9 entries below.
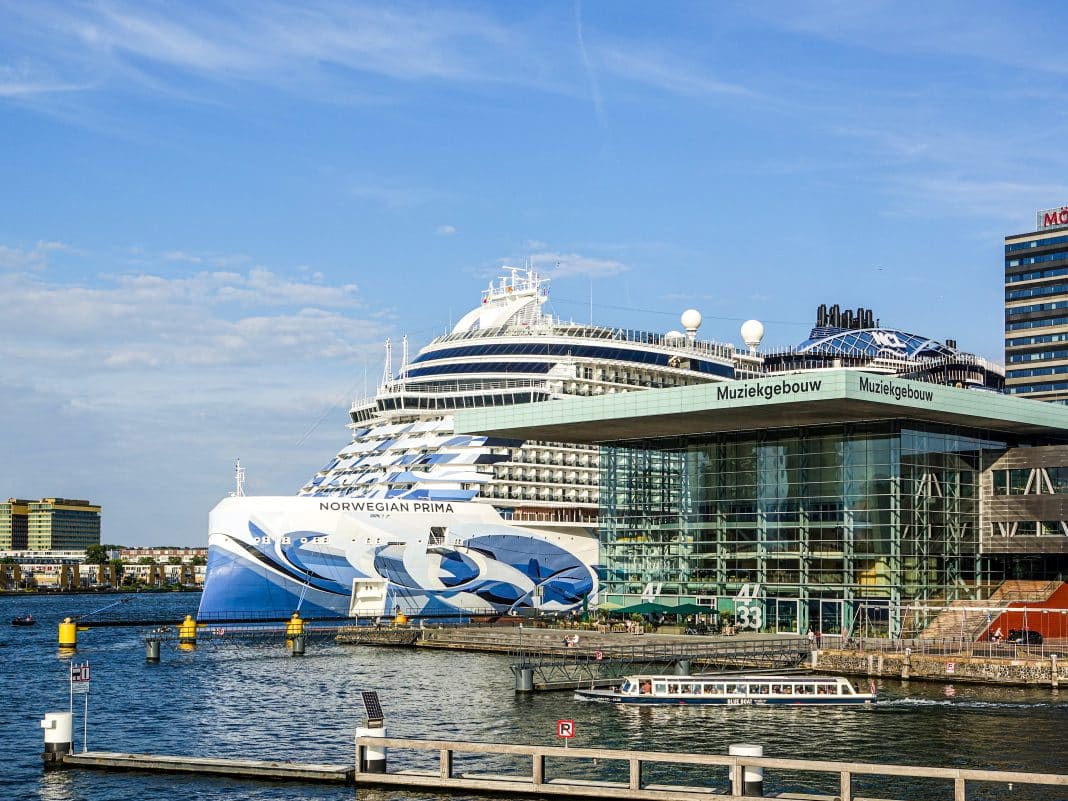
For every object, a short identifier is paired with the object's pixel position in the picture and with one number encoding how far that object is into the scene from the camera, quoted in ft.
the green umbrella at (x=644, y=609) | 249.55
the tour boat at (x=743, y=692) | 173.17
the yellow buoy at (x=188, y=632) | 267.18
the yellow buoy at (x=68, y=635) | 266.77
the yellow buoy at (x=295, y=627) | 263.08
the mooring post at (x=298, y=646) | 241.76
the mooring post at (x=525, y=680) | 188.44
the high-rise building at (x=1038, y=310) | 536.42
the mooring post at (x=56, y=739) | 128.47
